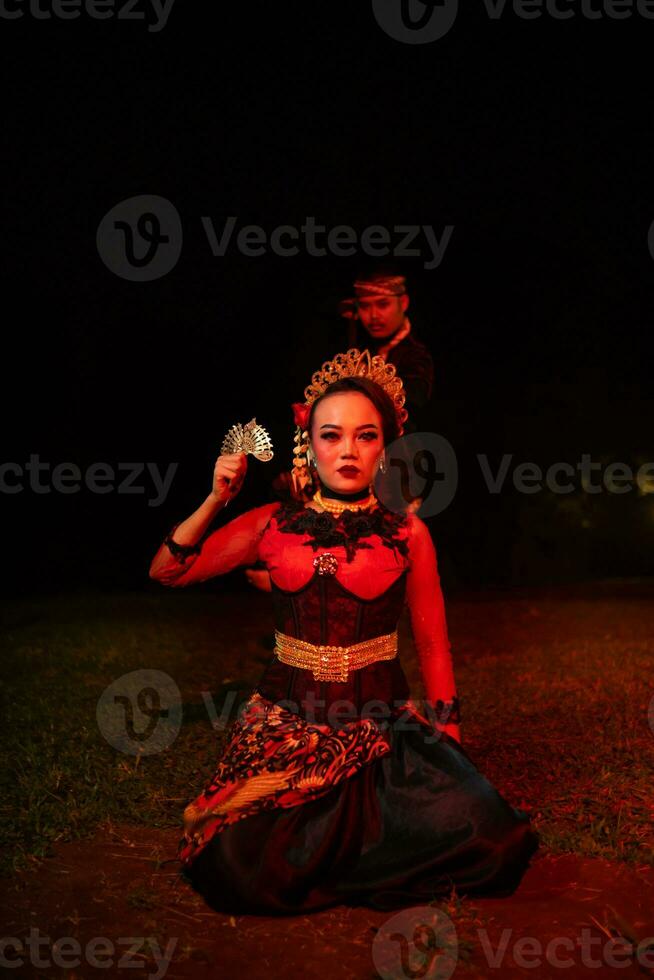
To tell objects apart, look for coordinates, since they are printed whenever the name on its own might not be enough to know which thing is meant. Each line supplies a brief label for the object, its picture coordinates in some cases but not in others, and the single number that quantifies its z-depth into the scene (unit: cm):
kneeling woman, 338
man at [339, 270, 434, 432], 549
